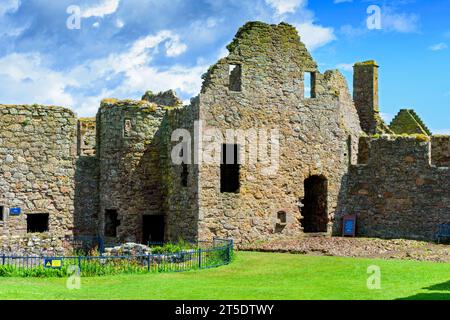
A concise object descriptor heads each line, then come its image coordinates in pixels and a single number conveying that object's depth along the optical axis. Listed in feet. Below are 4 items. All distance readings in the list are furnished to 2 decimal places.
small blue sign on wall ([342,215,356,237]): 92.49
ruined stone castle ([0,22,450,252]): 86.79
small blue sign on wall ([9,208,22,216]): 89.92
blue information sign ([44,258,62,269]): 65.67
